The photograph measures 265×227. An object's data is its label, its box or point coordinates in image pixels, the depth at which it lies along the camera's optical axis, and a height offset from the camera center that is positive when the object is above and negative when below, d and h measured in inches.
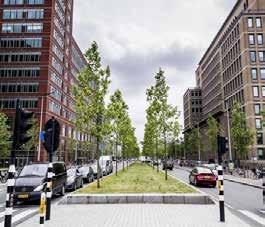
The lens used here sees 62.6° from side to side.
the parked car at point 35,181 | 369.4 -66.0
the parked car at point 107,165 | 1030.2 -104.1
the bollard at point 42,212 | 202.2 -62.3
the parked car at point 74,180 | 531.3 -88.3
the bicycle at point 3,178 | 755.3 -116.1
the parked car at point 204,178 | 639.8 -99.0
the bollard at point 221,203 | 259.7 -70.3
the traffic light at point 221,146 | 292.5 -2.7
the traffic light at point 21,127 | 185.3 +14.9
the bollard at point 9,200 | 171.2 -44.3
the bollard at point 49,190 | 250.2 -53.0
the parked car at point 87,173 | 707.6 -93.8
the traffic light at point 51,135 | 260.8 +11.2
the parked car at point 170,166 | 1527.6 -152.4
